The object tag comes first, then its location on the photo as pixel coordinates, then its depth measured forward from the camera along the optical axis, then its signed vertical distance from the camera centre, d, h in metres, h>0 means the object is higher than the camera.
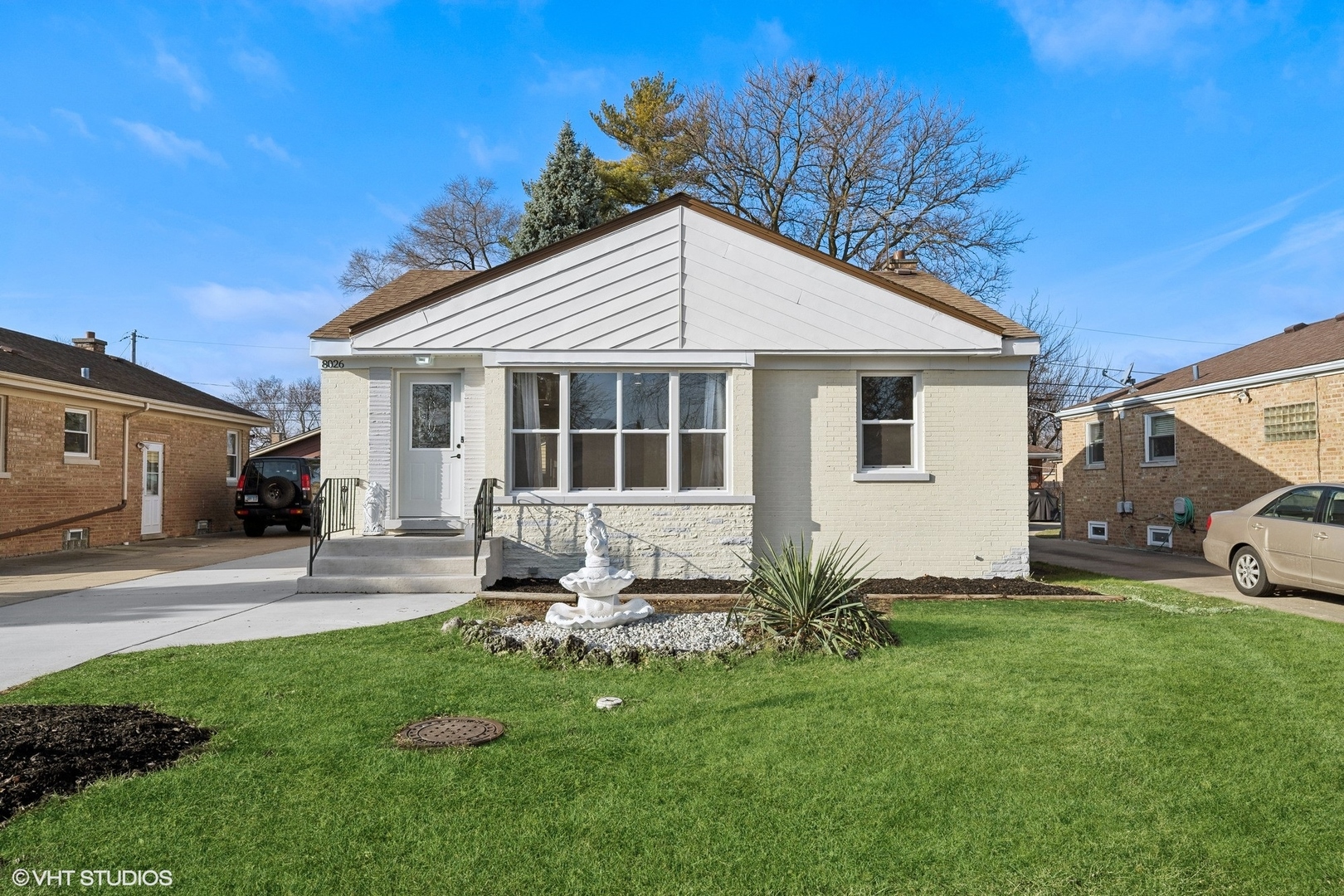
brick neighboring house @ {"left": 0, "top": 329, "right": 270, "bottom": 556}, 15.09 +0.64
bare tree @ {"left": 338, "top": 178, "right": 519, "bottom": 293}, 31.17 +9.48
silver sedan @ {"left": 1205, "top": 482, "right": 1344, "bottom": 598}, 9.48 -0.83
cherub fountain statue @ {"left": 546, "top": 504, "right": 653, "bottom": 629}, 7.52 -1.13
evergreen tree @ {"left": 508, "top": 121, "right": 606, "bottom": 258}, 24.08 +8.40
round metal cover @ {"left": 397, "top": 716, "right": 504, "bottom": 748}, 4.43 -1.44
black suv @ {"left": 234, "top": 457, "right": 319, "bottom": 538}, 20.45 -0.40
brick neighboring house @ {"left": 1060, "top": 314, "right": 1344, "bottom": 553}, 13.73 +0.73
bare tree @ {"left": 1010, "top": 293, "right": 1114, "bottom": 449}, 37.53 +4.27
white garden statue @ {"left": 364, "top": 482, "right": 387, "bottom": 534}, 10.93 -0.41
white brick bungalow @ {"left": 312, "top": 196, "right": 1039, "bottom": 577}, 10.66 +0.98
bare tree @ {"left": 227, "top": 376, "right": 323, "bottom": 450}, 58.56 +5.63
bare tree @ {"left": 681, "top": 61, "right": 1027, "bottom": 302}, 25.41 +9.98
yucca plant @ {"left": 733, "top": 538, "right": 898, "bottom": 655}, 6.65 -1.16
